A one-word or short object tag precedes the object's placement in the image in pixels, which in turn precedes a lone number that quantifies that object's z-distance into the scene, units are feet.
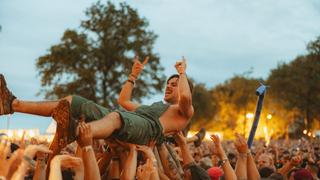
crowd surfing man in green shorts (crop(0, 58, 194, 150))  17.02
